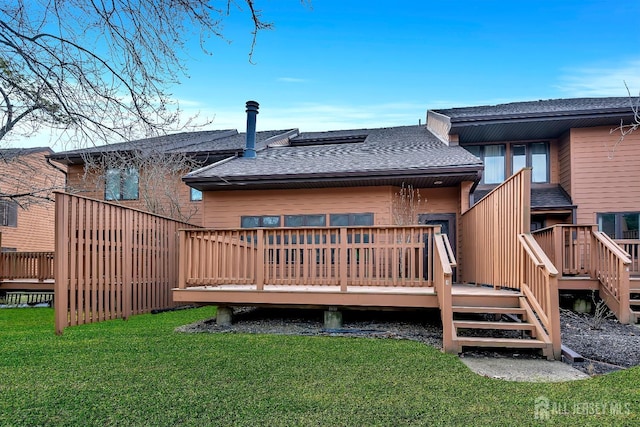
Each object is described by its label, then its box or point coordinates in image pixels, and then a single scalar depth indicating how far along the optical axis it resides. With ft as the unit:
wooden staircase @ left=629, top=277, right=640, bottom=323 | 23.90
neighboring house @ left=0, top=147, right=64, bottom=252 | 56.54
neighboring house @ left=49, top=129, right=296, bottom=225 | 41.73
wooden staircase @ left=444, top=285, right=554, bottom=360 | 16.48
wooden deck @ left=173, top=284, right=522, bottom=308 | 20.52
